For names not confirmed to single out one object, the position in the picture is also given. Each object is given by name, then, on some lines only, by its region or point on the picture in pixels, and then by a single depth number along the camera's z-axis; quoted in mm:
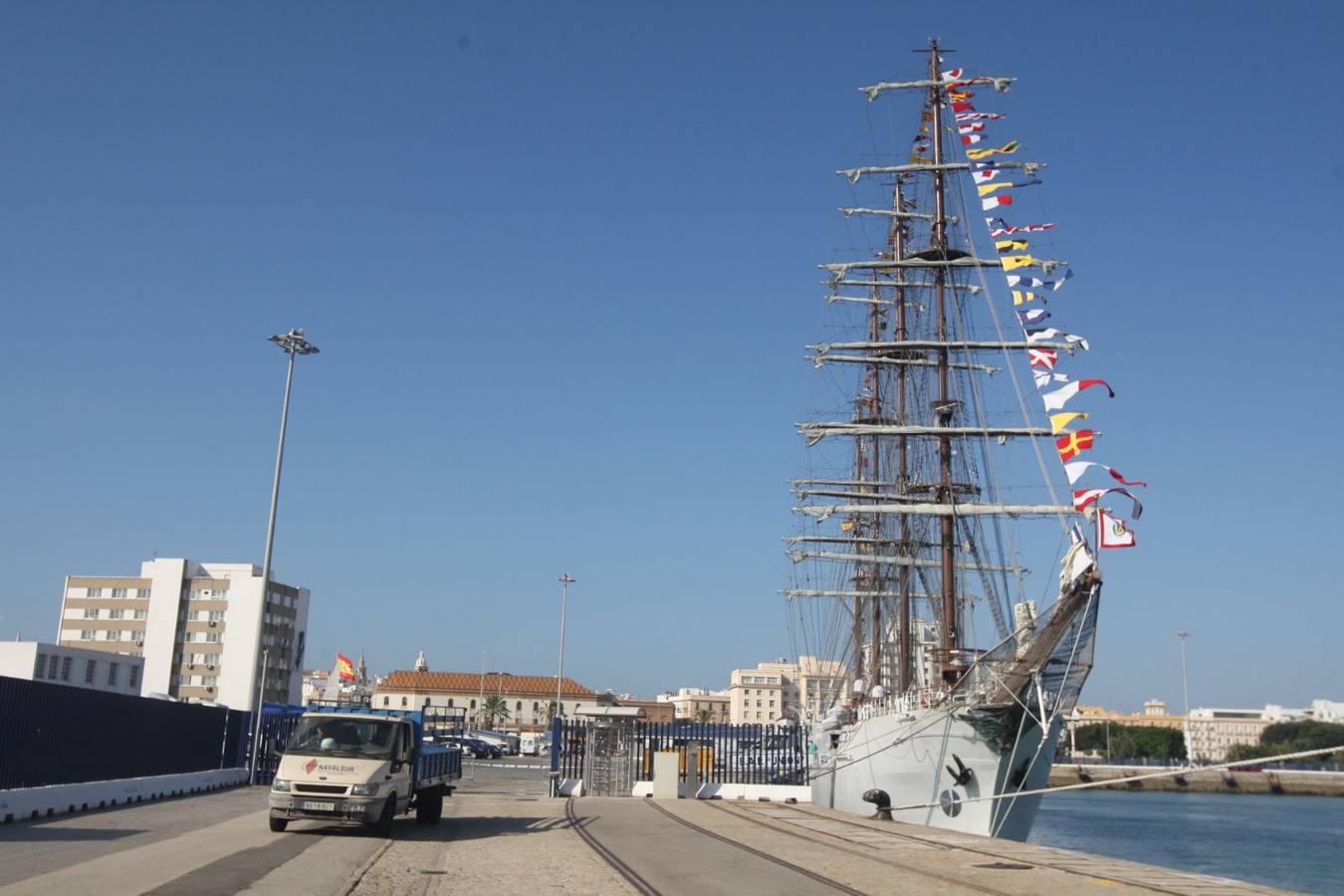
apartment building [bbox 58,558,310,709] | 99125
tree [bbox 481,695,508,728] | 155125
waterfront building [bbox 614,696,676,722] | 148200
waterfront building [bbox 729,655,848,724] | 195050
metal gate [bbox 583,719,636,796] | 36781
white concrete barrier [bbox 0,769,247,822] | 20797
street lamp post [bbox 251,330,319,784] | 35891
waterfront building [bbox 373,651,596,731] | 171250
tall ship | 31578
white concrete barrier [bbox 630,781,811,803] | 37844
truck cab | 18906
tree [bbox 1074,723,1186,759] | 173125
